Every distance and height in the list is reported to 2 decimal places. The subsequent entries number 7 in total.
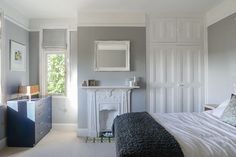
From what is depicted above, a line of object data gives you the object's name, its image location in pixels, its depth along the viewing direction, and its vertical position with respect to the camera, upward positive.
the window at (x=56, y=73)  3.20 +0.09
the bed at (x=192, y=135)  1.07 -0.57
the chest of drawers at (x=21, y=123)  2.44 -0.84
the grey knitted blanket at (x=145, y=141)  1.05 -0.56
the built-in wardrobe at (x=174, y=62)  2.92 +0.32
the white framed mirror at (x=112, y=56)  2.86 +0.44
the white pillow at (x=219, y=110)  1.84 -0.48
